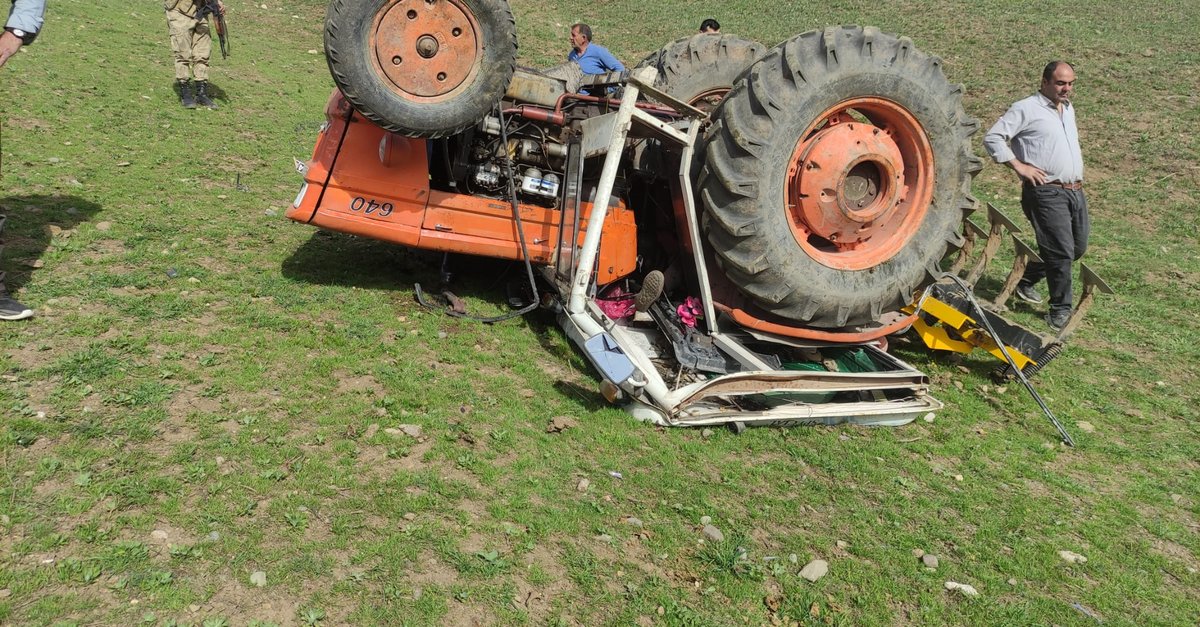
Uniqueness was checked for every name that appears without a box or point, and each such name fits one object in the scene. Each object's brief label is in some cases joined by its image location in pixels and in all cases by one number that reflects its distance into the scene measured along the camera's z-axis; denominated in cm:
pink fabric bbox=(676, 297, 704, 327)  480
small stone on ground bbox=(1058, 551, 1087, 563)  354
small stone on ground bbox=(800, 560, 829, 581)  318
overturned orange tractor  417
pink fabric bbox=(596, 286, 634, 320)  502
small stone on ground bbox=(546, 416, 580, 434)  395
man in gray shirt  607
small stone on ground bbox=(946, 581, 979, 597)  322
